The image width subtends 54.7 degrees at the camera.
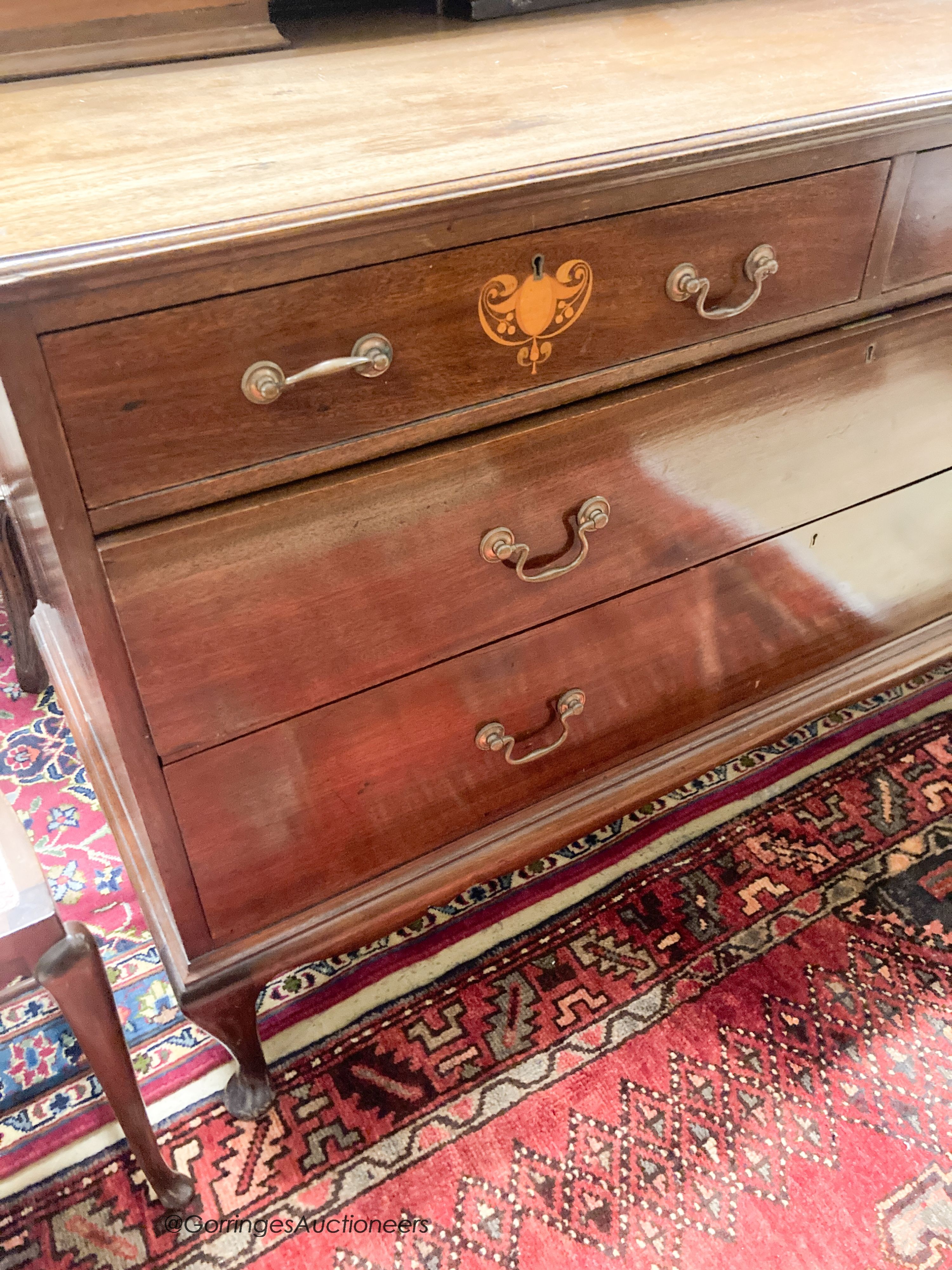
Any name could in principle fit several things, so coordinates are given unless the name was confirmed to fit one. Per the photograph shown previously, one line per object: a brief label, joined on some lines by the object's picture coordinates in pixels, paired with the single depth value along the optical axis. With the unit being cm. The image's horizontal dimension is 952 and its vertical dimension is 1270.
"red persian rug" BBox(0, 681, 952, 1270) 90
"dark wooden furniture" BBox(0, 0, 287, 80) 91
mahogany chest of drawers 62
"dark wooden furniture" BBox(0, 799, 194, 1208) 68
